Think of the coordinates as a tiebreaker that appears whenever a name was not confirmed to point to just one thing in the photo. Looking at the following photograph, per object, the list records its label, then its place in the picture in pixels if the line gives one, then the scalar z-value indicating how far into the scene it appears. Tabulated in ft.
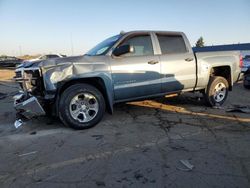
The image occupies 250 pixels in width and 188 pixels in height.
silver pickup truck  11.73
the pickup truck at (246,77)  25.10
